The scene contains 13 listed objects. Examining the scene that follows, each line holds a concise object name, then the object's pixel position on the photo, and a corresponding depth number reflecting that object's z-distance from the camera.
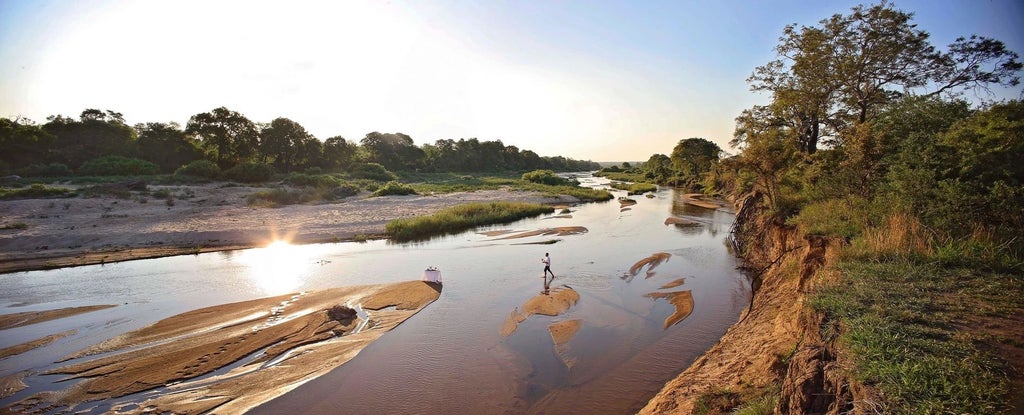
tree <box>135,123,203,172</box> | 54.41
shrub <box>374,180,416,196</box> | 51.12
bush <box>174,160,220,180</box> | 47.78
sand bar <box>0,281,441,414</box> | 9.46
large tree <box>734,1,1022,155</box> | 19.30
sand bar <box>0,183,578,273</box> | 22.58
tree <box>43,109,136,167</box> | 48.56
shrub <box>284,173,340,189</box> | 51.31
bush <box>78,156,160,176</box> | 45.72
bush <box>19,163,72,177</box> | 42.38
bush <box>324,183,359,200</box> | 47.69
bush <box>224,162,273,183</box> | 50.84
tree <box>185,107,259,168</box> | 58.53
